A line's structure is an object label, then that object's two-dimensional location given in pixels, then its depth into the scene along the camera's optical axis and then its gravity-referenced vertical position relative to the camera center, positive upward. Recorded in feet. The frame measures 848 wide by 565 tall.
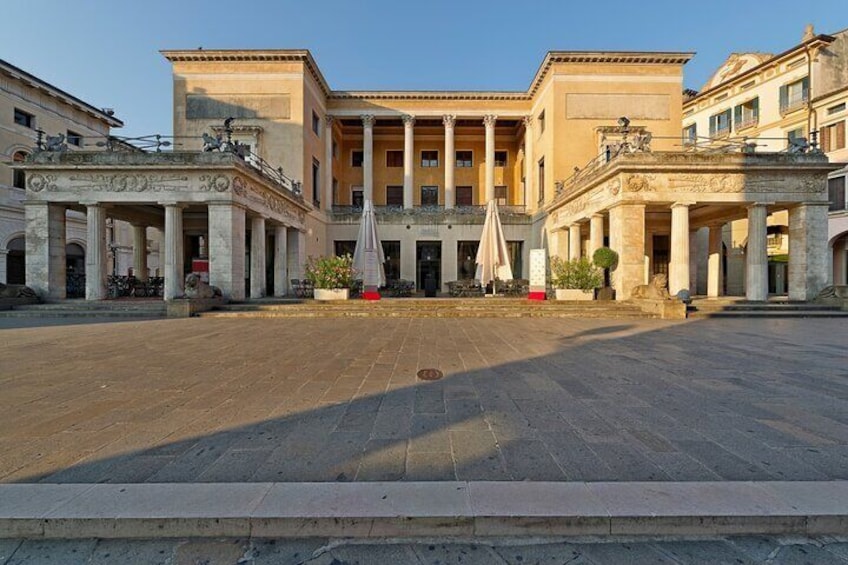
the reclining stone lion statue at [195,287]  42.86 -0.80
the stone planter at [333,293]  49.85 -1.74
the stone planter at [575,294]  49.52 -1.90
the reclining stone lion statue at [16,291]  44.85 -1.34
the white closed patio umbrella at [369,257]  51.57 +3.26
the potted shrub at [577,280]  49.62 -0.07
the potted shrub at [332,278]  49.93 +0.24
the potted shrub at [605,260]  49.71 +2.56
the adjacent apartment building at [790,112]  81.20 +39.47
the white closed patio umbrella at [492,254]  54.95 +3.79
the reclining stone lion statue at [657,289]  43.37 -1.11
